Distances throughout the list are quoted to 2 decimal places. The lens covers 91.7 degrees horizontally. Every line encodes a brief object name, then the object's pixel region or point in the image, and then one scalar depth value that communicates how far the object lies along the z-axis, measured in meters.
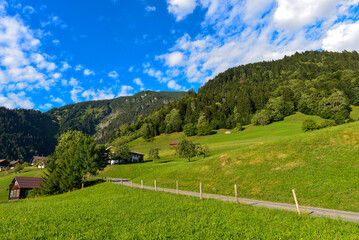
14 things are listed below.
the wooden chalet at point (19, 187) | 56.00
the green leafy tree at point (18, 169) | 102.24
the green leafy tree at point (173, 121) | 144.55
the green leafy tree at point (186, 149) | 55.00
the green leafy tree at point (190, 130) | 126.50
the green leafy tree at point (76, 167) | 46.06
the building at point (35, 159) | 155.27
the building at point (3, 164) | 150.51
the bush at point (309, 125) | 64.22
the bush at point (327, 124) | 65.06
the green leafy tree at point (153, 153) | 69.50
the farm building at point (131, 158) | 77.44
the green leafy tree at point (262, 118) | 116.41
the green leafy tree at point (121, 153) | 74.44
